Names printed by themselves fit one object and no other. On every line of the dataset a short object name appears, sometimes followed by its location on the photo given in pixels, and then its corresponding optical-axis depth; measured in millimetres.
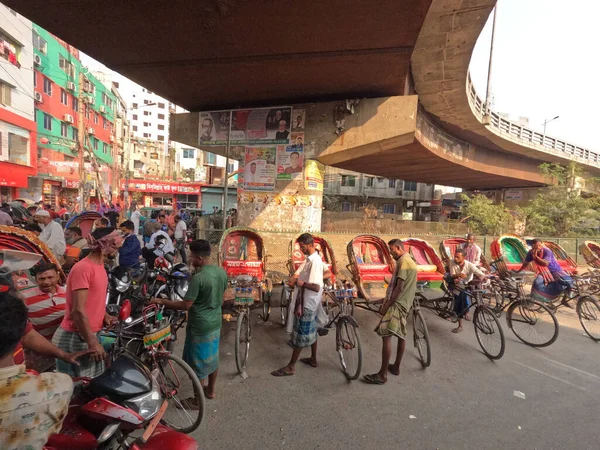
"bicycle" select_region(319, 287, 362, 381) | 3629
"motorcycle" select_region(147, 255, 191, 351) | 4879
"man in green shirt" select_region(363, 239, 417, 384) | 3609
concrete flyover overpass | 4926
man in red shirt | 2287
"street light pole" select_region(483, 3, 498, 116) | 12078
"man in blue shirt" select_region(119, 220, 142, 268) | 5855
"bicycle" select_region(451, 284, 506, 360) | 4277
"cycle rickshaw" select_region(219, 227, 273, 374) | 4000
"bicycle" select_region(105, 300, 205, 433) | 2568
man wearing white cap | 5805
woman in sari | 5512
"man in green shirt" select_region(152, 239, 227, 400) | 2826
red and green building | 23062
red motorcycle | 1689
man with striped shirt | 3318
